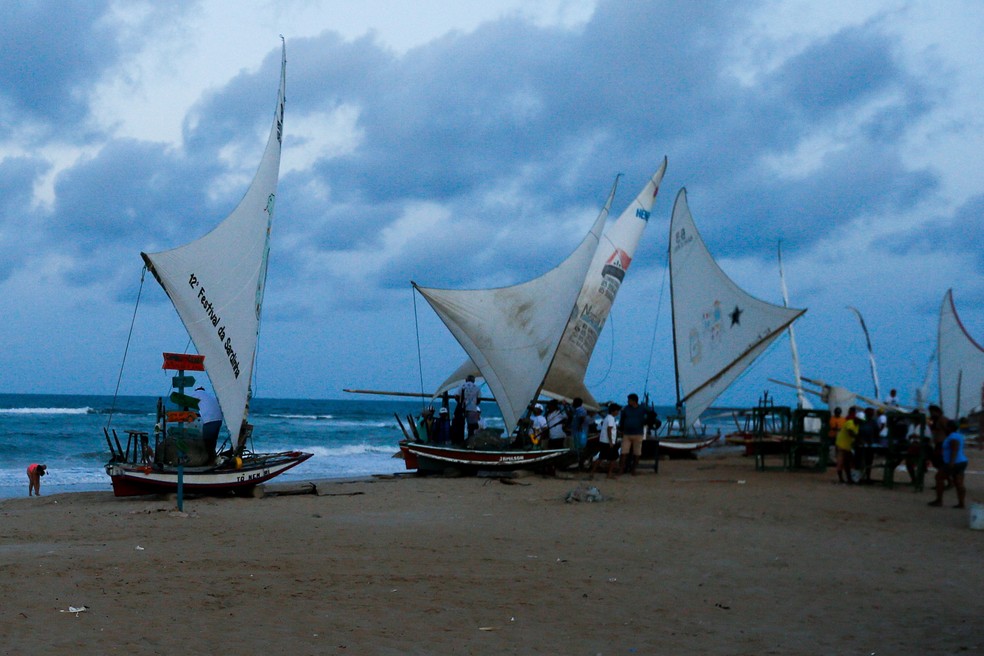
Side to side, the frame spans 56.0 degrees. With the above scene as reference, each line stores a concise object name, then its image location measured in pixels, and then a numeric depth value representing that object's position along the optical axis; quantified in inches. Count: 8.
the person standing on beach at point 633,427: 678.5
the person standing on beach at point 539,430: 733.3
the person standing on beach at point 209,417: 566.6
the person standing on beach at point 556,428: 743.2
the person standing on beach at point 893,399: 1123.1
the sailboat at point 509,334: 729.0
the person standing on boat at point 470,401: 752.3
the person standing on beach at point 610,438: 657.6
